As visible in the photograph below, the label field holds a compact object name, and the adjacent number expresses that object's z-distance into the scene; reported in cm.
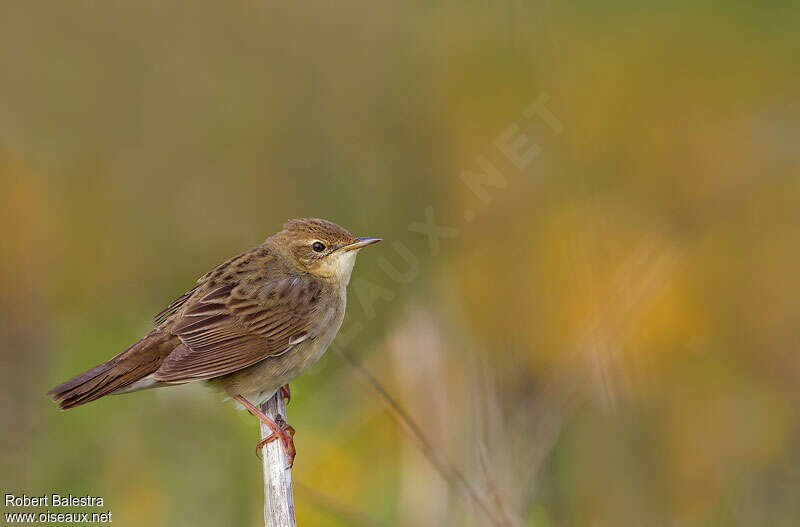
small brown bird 841
